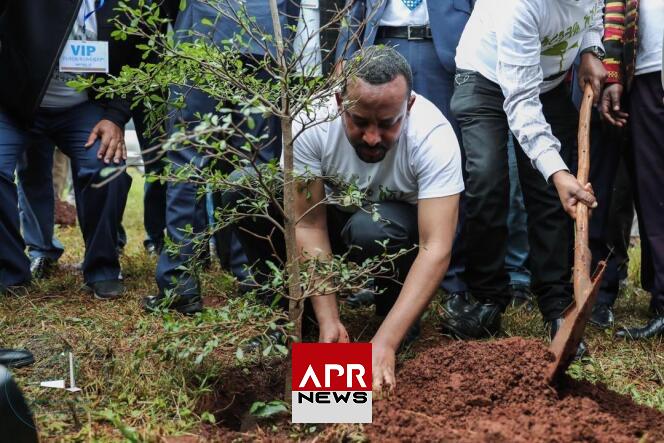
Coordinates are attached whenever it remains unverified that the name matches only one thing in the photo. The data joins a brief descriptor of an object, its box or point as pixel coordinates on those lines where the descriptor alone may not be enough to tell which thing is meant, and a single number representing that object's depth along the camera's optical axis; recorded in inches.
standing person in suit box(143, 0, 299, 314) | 147.9
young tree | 93.9
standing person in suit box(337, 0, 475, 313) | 152.1
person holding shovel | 131.6
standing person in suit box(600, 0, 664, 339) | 140.3
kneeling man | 109.0
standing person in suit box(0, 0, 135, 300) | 154.3
